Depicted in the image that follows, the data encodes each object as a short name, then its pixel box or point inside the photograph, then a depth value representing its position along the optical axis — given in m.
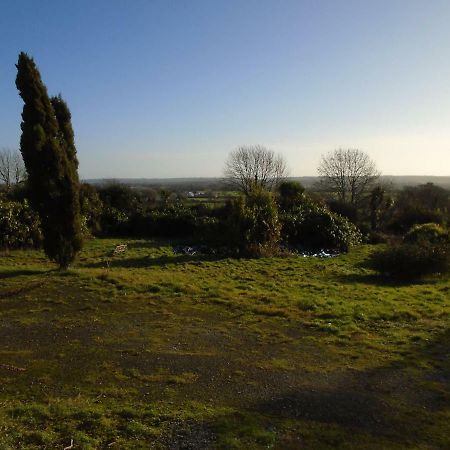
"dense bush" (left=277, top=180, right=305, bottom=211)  27.50
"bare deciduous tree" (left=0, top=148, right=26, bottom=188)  48.14
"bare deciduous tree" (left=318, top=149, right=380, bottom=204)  48.12
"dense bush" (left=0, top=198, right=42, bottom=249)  19.25
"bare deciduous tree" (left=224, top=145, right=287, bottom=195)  54.22
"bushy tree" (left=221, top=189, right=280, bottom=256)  20.14
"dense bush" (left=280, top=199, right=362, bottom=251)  23.69
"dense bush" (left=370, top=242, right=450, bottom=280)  16.11
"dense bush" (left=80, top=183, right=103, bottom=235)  25.77
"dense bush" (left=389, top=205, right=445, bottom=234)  29.69
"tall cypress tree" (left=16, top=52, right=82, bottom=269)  11.77
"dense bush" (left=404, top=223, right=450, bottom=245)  18.25
